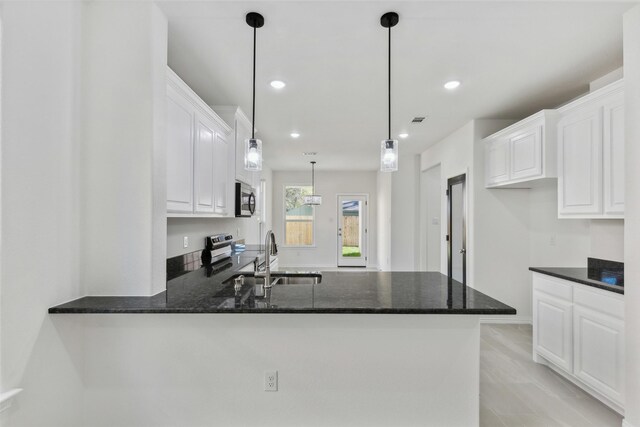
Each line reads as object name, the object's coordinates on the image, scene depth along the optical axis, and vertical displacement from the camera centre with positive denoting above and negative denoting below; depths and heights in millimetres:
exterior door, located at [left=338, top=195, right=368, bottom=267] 8172 -412
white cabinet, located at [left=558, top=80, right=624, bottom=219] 2291 +509
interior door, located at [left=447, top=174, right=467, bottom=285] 4176 -171
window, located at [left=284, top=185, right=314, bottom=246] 8102 -76
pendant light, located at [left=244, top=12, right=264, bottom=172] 1914 +413
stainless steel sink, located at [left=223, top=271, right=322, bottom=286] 2492 -522
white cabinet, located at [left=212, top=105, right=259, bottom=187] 3426 +1001
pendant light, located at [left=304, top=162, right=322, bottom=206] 7013 +351
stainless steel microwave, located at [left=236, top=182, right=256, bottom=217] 3502 +179
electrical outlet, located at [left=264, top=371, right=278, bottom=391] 1712 -928
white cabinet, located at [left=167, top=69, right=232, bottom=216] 2113 +484
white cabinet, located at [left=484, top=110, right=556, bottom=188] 2951 +691
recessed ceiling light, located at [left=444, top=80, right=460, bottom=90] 2783 +1218
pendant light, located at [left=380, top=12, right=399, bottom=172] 1877 +418
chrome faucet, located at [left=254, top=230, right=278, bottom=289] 1932 -288
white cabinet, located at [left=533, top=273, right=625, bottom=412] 2076 -901
